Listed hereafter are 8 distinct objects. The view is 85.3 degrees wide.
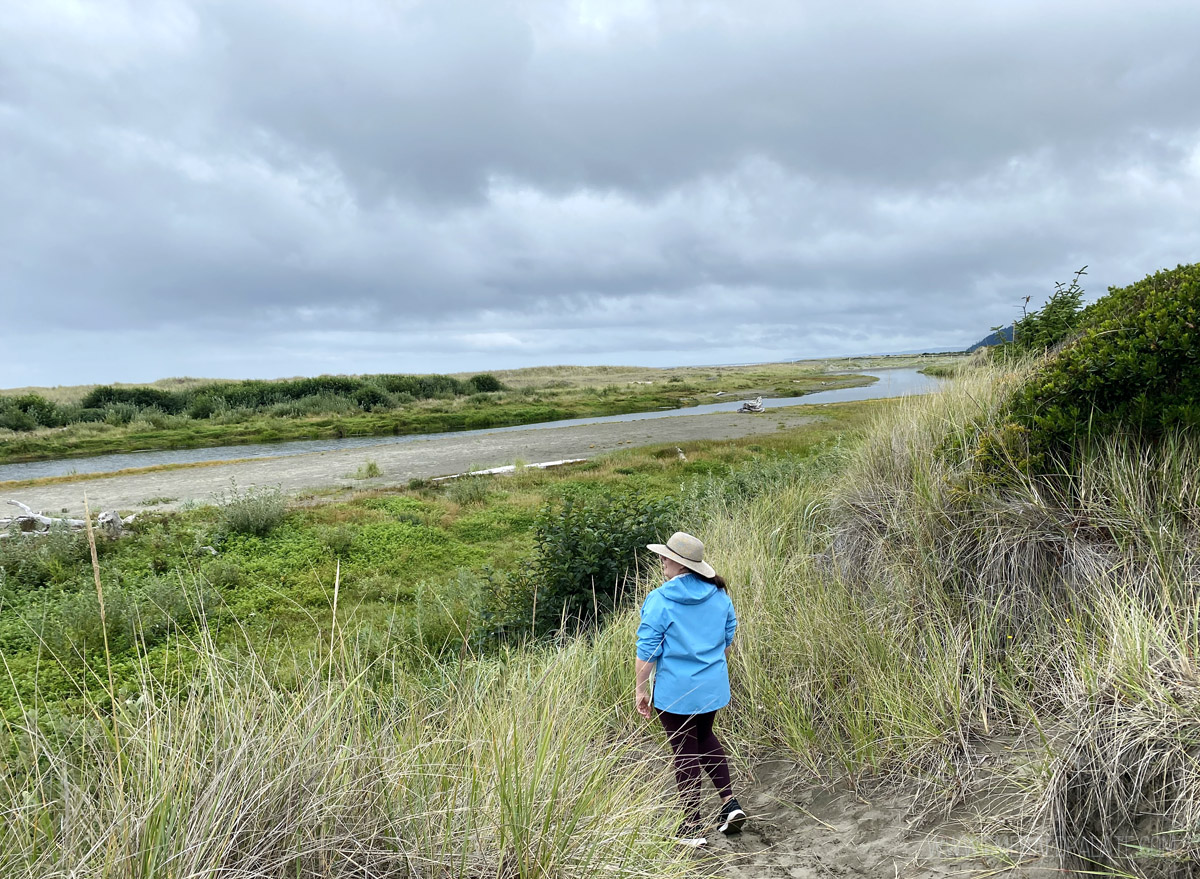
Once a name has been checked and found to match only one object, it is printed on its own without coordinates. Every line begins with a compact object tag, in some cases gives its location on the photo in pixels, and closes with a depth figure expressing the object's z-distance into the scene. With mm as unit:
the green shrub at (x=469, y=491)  16531
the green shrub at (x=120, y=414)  44156
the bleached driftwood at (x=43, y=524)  12984
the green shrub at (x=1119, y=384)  4202
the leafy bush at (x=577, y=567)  7598
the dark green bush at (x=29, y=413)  41688
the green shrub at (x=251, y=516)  13133
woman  3811
